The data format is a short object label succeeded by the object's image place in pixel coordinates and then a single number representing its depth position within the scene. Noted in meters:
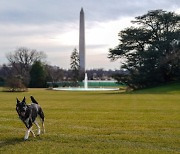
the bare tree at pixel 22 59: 123.12
